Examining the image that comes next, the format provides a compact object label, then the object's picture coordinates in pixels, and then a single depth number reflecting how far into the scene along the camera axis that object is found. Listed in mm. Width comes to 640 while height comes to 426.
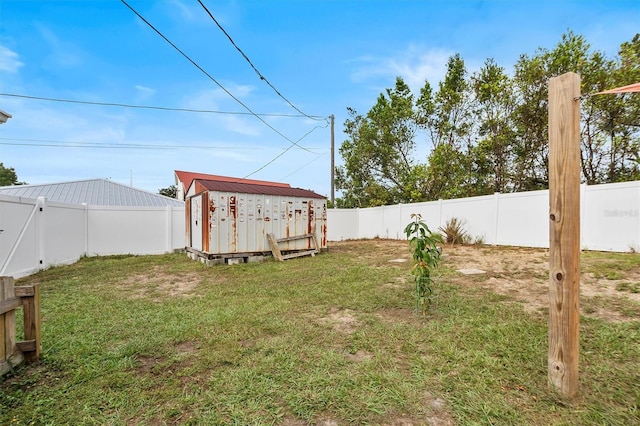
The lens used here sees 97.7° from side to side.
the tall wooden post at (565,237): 1546
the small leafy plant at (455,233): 9039
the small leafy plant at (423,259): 2928
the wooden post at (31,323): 2104
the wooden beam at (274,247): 7426
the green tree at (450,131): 11719
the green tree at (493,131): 10512
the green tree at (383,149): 13625
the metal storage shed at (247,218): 6820
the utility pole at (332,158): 13305
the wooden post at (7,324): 1934
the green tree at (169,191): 32031
